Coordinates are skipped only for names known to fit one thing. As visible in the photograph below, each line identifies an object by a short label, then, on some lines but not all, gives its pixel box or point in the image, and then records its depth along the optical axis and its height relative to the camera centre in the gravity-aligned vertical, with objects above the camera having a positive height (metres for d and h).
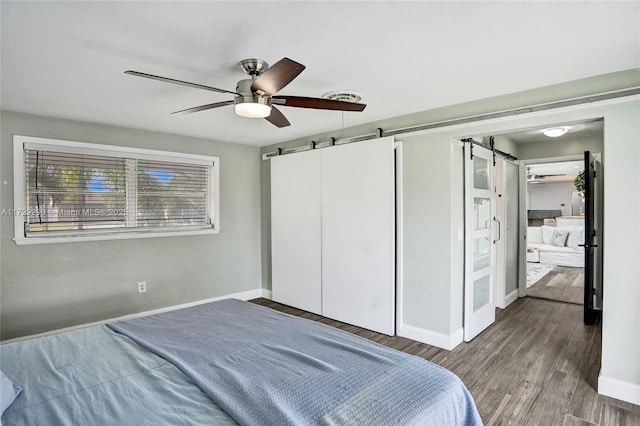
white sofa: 7.24 -0.92
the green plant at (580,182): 6.21 +0.50
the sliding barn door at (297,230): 4.30 -0.29
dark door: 3.66 -0.31
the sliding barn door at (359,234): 3.57 -0.29
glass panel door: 3.41 -0.37
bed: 1.28 -0.78
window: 3.34 +0.21
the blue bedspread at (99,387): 1.26 -0.78
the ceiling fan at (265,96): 1.79 +0.71
